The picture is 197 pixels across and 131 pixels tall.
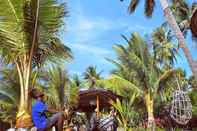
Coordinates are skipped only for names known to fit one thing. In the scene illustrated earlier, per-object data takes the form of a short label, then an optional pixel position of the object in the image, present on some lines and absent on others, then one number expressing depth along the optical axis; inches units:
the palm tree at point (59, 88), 395.6
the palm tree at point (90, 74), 845.1
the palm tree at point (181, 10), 642.8
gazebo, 349.0
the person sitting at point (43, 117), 112.0
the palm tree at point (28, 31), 122.1
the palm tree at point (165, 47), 643.8
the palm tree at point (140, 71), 389.2
